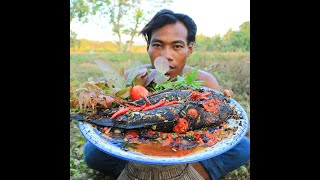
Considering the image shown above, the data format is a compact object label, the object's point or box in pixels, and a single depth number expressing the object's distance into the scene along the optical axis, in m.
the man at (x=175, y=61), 1.56
